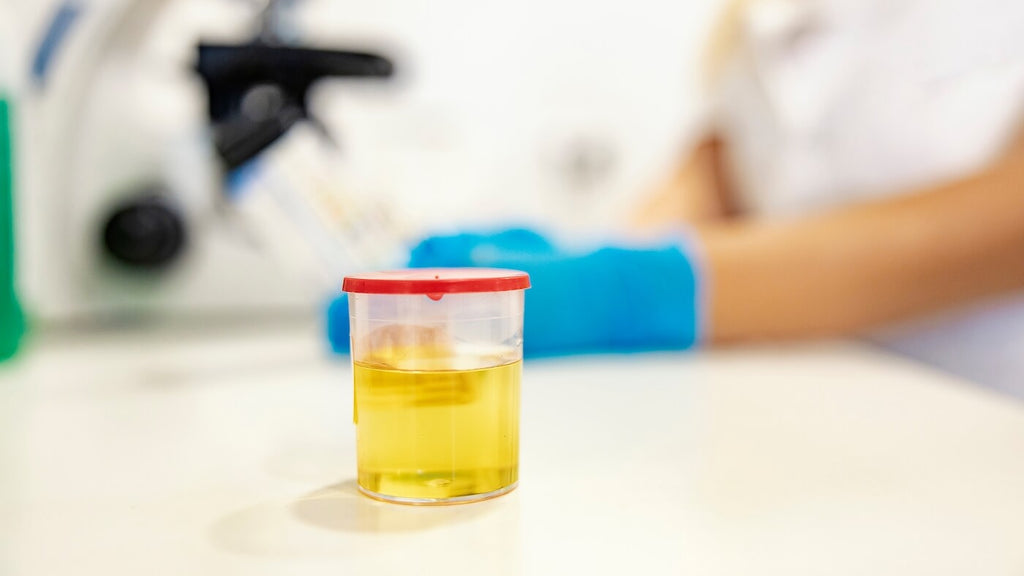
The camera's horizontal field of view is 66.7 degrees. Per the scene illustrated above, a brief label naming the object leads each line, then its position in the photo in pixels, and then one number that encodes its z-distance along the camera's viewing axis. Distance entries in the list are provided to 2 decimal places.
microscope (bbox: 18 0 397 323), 0.75
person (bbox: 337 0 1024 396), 0.62
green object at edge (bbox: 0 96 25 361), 0.62
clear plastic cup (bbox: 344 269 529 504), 0.30
